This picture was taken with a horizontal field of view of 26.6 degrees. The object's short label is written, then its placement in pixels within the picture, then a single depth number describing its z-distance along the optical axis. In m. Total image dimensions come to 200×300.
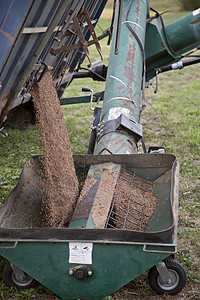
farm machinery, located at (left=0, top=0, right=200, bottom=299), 2.85
